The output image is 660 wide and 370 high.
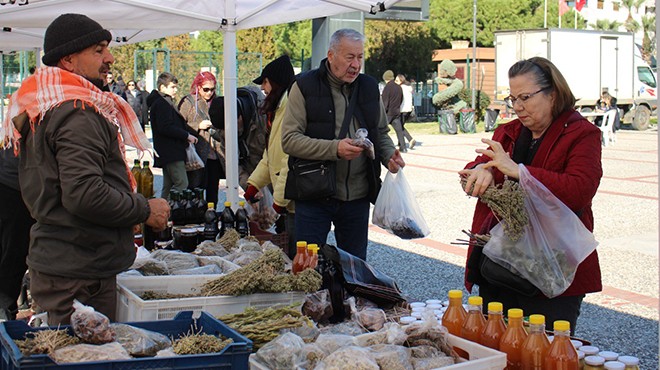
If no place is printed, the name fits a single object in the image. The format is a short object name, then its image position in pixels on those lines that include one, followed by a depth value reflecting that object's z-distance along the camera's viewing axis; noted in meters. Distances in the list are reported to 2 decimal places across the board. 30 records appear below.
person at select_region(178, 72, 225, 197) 9.59
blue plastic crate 2.44
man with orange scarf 3.21
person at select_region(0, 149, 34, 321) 5.56
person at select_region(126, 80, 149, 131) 21.06
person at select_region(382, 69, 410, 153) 20.61
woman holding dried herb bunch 3.37
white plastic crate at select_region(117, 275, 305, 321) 3.38
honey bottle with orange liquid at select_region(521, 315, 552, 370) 2.74
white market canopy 5.94
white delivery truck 27.72
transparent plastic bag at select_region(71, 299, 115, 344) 2.70
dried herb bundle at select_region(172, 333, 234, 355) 2.63
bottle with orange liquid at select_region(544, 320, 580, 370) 2.67
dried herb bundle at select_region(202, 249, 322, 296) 3.46
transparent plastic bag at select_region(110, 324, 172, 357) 2.71
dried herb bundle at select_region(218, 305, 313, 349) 2.97
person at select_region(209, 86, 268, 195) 7.12
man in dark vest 4.78
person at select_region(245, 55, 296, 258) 5.59
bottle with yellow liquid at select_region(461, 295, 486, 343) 3.02
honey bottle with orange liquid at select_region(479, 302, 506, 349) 2.93
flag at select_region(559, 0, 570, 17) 46.30
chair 22.58
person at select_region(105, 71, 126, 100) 22.59
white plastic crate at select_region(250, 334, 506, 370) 2.68
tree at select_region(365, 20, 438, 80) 40.56
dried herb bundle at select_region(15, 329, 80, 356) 2.55
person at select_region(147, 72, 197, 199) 9.38
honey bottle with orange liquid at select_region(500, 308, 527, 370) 2.83
